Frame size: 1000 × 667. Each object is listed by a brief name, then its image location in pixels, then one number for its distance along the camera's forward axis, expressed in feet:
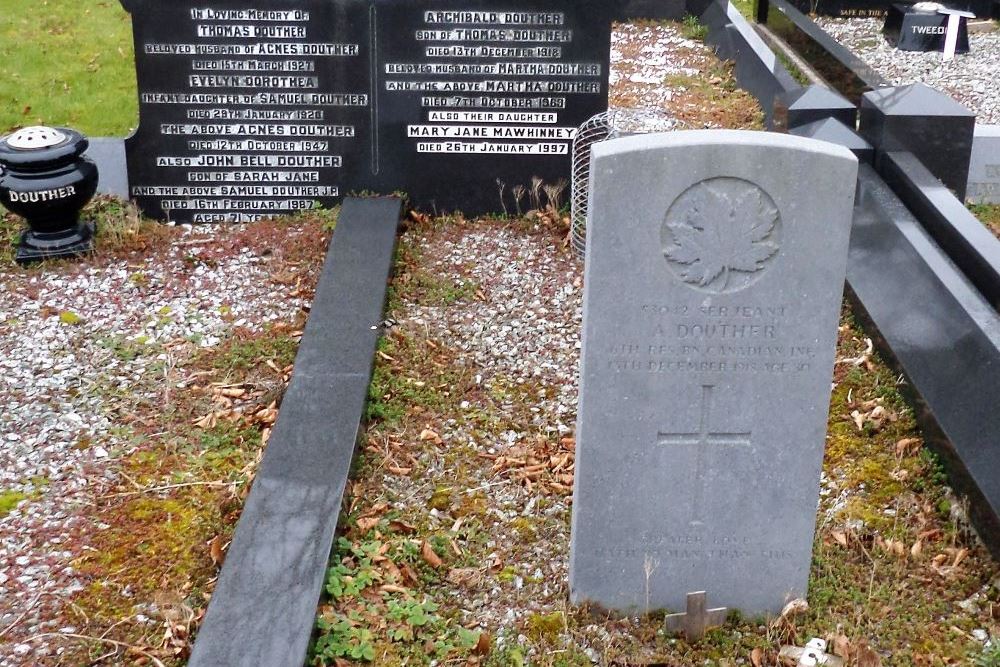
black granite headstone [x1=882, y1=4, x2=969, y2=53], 39.24
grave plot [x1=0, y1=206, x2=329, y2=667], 13.98
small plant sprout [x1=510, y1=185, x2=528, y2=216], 26.30
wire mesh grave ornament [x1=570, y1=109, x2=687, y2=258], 24.56
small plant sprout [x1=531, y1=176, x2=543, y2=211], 26.21
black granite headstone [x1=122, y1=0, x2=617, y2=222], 25.12
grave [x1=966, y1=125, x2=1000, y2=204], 26.32
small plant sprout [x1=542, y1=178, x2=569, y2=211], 26.09
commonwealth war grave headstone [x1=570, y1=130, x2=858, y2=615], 12.04
